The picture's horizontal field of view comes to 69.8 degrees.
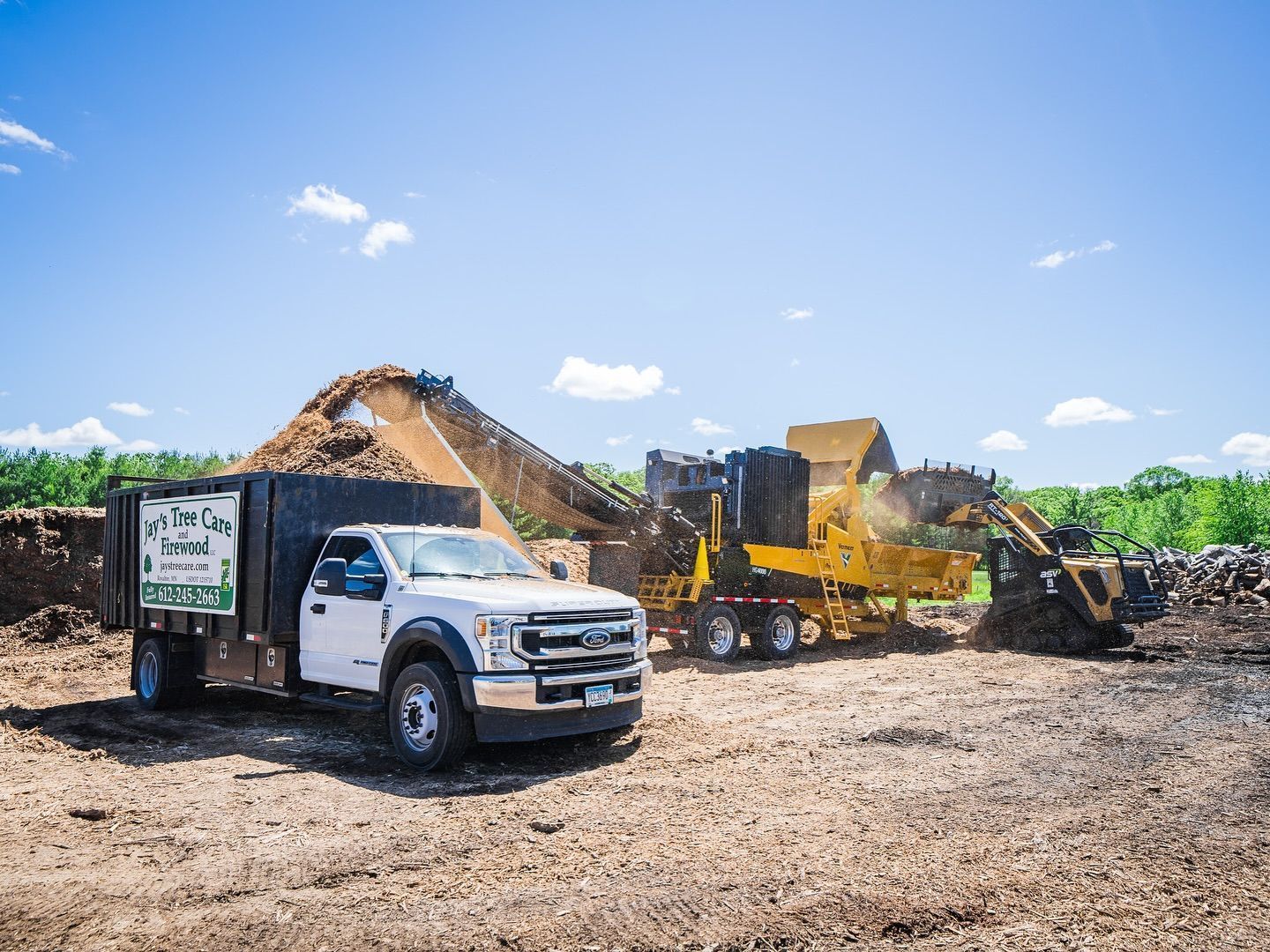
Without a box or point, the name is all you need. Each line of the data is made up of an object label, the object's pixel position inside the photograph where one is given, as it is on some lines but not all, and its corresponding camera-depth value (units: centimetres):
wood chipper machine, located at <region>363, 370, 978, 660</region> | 1530
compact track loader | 1612
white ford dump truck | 735
